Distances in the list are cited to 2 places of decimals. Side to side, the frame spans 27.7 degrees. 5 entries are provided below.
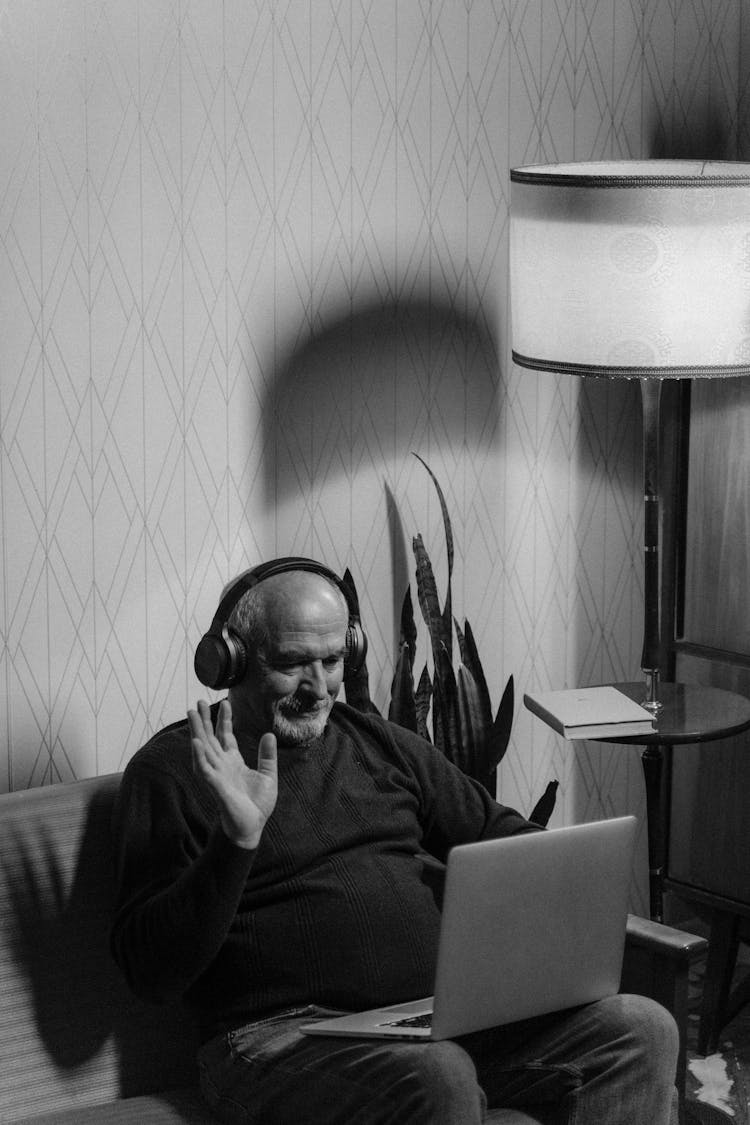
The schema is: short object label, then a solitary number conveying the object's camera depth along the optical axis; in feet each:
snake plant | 9.44
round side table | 8.98
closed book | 8.96
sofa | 7.11
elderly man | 6.61
